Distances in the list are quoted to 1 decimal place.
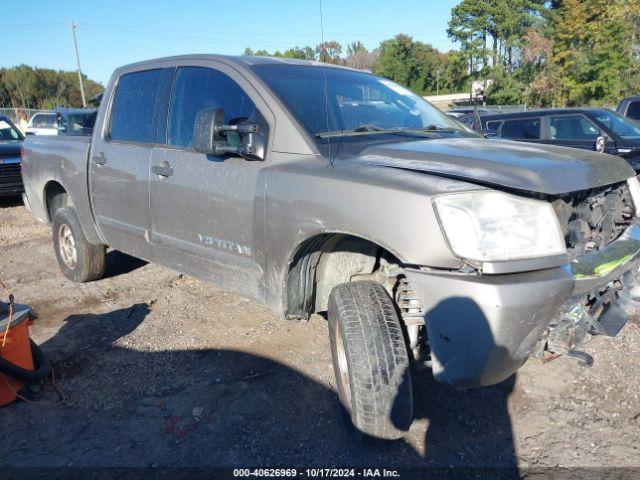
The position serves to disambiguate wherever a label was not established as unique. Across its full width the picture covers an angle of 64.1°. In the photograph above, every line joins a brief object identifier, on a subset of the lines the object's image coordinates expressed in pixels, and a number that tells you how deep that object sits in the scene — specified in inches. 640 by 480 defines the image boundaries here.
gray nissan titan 77.7
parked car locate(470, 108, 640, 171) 314.5
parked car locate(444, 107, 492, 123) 575.2
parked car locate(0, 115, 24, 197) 360.5
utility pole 1581.0
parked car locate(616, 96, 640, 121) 421.1
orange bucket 111.3
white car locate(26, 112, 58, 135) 657.6
